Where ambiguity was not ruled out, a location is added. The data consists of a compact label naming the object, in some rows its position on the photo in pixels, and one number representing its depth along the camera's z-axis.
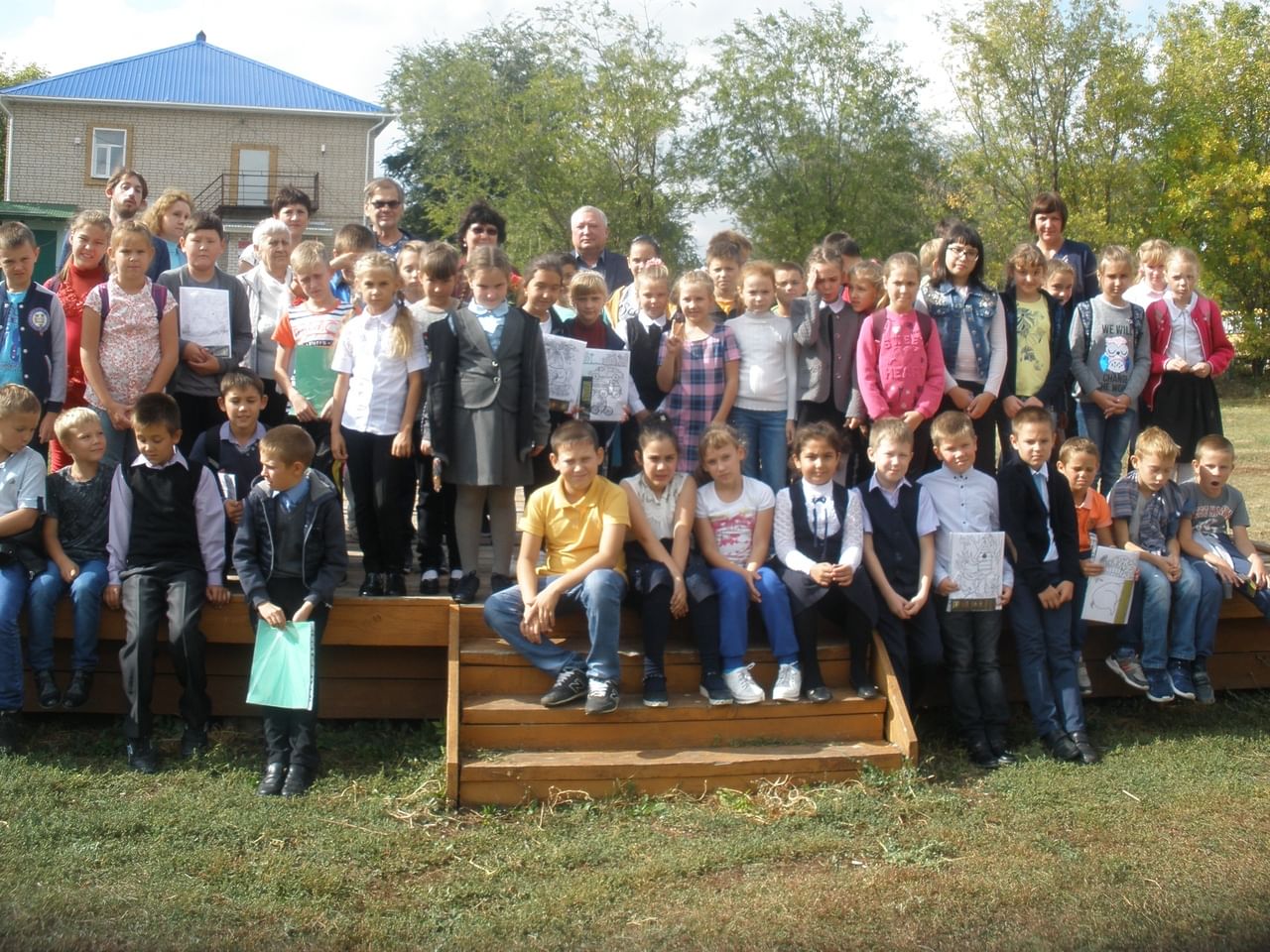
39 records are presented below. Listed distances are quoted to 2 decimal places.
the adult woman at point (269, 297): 6.36
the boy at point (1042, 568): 5.60
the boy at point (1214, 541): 5.90
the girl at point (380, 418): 5.61
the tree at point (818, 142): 30.12
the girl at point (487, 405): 5.54
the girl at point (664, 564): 5.24
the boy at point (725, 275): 6.73
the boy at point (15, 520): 5.08
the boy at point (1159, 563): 5.86
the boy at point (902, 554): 5.50
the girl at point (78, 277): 6.05
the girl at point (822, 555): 5.35
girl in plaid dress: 6.25
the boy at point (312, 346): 5.96
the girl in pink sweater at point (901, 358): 6.23
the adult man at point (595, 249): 7.18
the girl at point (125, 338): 5.73
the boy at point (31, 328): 5.71
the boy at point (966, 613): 5.54
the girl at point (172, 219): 7.05
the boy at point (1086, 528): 5.74
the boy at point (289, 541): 5.14
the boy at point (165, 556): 5.12
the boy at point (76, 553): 5.20
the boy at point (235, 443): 5.55
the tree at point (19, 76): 48.25
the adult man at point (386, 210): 7.07
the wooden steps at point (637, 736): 4.82
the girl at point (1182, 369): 6.89
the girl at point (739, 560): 5.29
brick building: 35.41
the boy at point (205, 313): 6.04
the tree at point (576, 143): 29.14
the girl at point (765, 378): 6.35
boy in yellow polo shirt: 5.06
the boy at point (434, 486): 5.82
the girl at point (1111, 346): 6.79
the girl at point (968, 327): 6.47
